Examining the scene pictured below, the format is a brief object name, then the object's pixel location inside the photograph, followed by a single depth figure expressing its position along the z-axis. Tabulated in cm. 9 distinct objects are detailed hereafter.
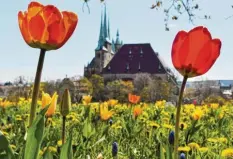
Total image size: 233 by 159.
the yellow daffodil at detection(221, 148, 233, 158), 163
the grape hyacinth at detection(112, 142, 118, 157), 139
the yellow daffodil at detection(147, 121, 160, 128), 254
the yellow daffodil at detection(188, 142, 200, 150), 190
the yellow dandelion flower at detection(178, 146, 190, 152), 179
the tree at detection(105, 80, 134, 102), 5019
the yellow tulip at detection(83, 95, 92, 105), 372
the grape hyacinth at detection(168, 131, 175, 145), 149
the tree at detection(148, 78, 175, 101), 4887
